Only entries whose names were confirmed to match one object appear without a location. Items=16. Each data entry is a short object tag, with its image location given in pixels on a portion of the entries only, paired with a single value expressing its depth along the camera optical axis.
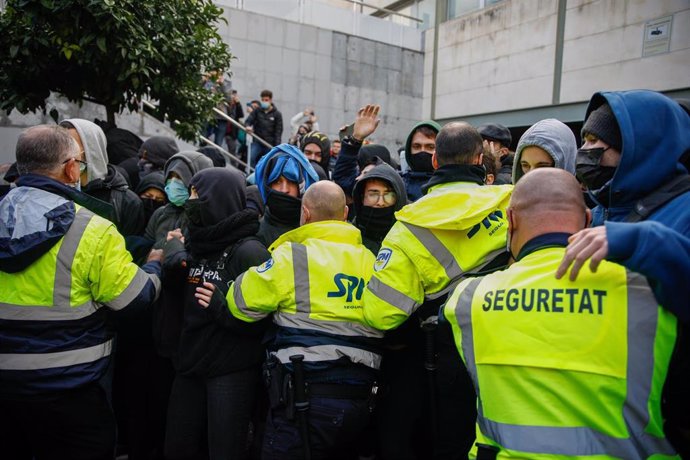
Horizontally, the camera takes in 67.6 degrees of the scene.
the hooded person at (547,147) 2.99
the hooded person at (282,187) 3.30
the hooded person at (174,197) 3.67
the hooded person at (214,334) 2.90
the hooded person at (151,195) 4.22
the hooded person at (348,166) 4.03
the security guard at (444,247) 2.49
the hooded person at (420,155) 3.85
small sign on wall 10.51
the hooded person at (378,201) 3.20
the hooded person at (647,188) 1.48
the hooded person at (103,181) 3.51
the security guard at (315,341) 2.58
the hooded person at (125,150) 4.90
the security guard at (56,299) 2.54
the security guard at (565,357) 1.53
